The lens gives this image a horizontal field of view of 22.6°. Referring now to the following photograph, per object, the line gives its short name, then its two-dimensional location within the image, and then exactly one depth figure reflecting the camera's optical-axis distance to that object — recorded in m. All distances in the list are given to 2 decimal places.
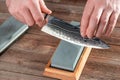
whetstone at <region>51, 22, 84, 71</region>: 0.74
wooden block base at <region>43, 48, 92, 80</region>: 0.73
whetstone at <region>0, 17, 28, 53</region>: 0.85
